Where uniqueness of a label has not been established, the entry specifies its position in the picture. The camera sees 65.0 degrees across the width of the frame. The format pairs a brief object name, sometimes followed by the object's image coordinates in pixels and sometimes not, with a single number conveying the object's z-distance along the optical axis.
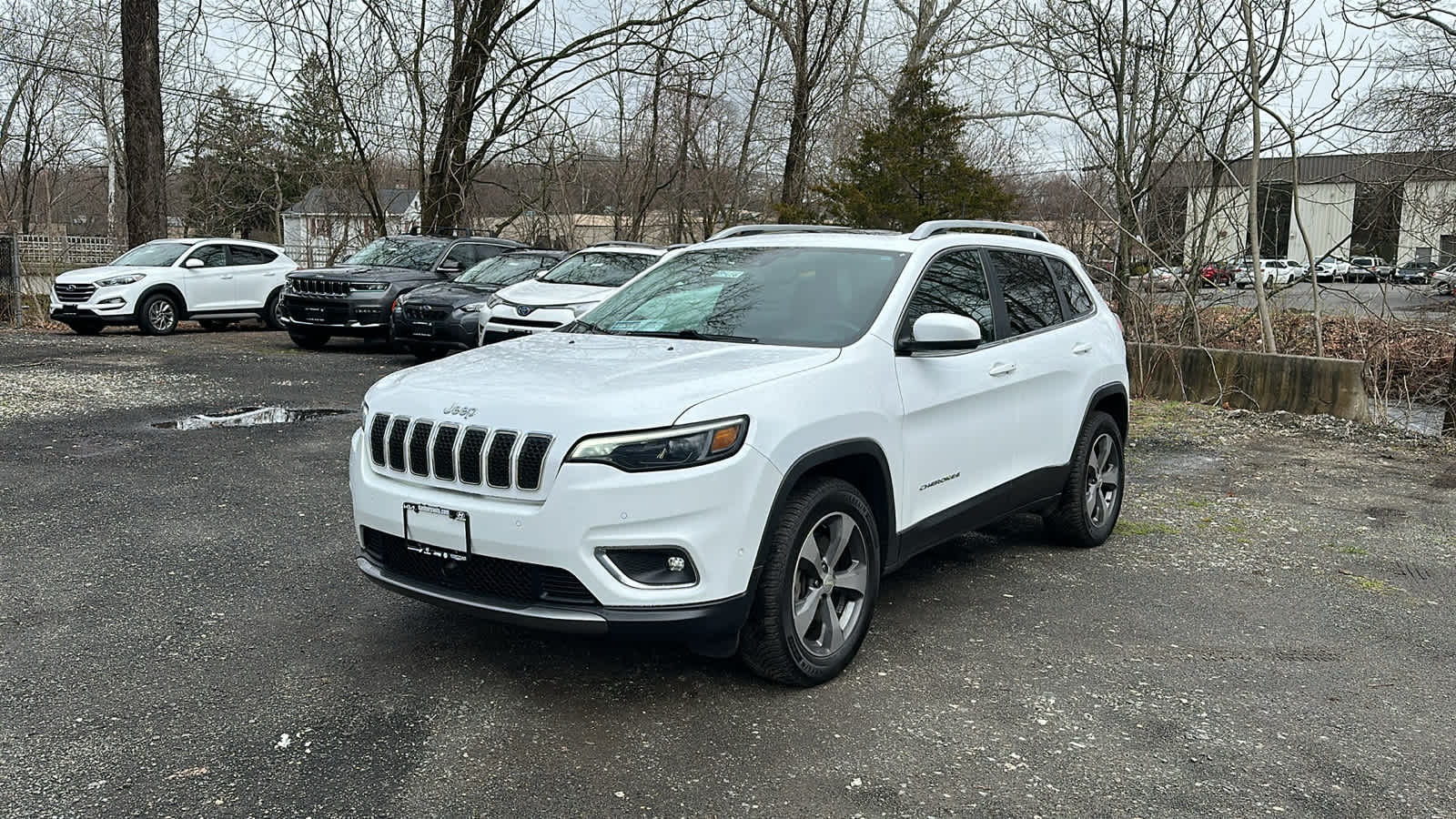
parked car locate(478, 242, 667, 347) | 12.71
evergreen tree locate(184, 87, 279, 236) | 33.19
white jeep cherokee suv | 3.71
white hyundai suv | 17.20
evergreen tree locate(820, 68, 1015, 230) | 18.70
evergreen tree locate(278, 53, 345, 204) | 21.42
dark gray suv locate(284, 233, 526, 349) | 15.39
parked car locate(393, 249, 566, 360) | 13.86
